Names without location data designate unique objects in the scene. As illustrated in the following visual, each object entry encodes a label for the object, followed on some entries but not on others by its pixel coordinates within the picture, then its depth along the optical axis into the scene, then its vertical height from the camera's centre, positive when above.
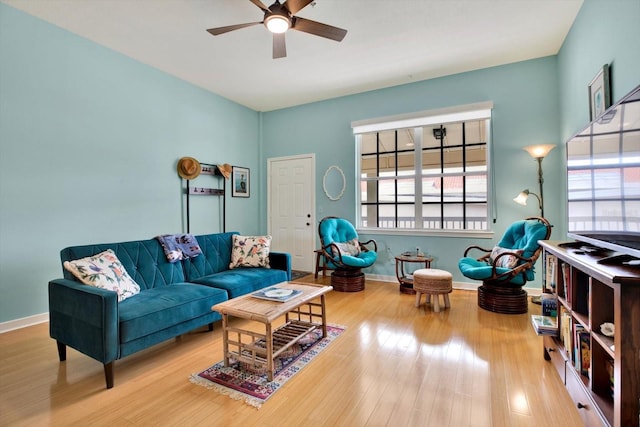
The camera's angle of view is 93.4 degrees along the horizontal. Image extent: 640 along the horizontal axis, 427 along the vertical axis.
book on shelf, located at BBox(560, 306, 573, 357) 1.78 -0.71
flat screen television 1.35 +0.18
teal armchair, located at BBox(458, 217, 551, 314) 3.01 -0.59
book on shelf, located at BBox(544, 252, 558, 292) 2.17 -0.44
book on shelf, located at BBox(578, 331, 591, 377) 1.57 -0.73
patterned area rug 1.80 -1.06
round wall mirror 4.98 +0.55
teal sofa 1.89 -0.64
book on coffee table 2.21 -0.60
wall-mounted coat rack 4.39 +0.41
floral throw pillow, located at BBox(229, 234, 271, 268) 3.47 -0.42
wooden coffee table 1.94 -0.80
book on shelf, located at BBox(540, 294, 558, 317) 2.28 -0.70
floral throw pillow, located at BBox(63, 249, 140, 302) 2.12 -0.42
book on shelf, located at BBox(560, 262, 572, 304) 1.79 -0.41
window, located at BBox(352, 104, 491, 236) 4.14 +0.65
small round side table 3.88 -0.80
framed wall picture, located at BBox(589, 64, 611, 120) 2.33 +0.99
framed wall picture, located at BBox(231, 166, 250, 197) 5.17 +0.60
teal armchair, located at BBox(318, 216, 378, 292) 4.01 -0.53
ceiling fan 2.36 +1.59
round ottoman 3.18 -0.74
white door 5.27 +0.16
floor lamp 3.46 +0.64
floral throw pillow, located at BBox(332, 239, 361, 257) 4.22 -0.46
